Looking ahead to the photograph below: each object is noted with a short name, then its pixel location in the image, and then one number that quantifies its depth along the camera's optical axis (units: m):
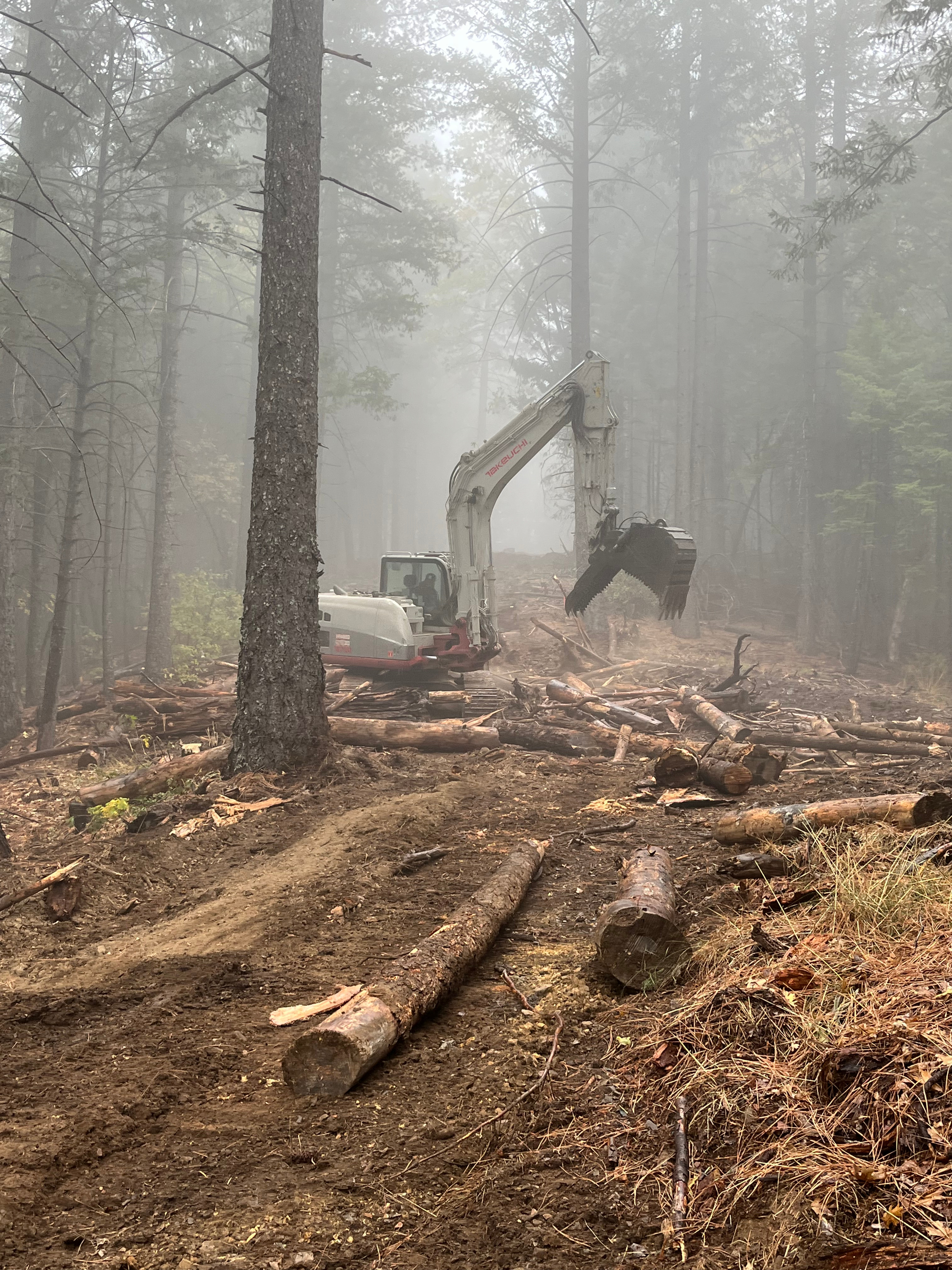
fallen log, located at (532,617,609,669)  18.72
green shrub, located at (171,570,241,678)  20.77
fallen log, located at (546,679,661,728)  12.64
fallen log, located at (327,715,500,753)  11.44
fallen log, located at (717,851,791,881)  5.16
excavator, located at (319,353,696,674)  12.64
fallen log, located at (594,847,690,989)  4.26
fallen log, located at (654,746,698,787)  8.52
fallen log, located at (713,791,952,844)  5.38
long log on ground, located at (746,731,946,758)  11.23
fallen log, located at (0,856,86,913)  5.99
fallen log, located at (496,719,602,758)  11.38
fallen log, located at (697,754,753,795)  8.12
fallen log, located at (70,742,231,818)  9.22
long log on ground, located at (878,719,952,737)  12.46
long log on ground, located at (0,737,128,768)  11.51
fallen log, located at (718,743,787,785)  8.51
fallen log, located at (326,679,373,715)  12.36
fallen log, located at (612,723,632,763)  10.76
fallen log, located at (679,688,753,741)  11.48
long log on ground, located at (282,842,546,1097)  3.61
